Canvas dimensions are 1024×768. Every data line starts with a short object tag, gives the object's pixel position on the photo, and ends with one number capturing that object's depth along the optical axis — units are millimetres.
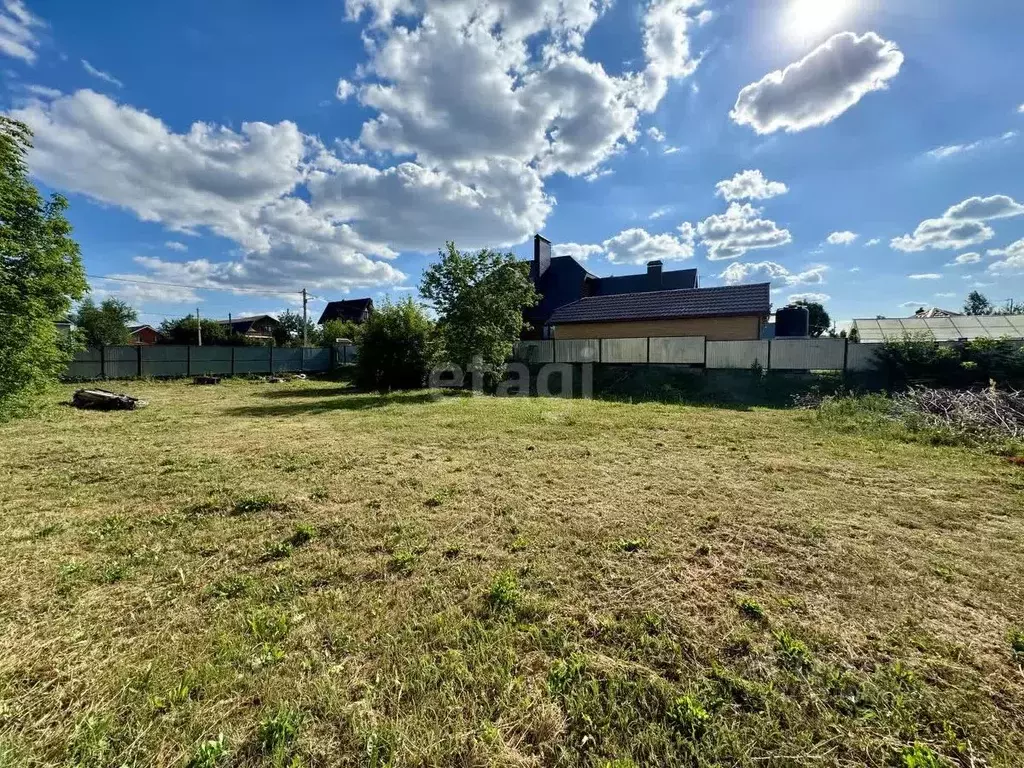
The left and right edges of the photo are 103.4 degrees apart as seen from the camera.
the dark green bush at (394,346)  14867
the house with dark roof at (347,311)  43031
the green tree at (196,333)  33322
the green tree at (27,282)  5438
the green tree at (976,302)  44938
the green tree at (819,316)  39150
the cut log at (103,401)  10758
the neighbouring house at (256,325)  43000
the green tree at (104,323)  27047
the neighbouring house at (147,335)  40778
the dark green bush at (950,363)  10102
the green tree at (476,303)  13867
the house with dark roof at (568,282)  24016
